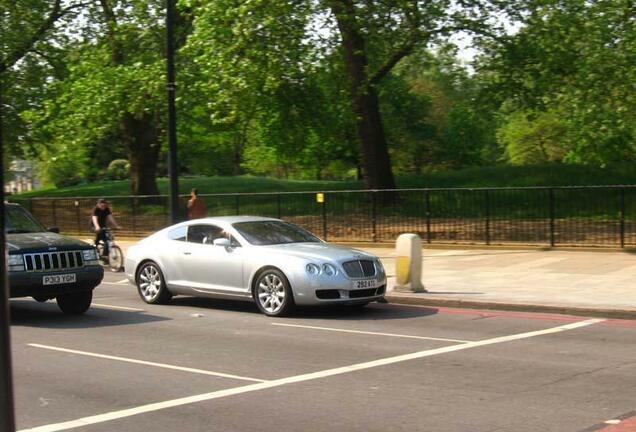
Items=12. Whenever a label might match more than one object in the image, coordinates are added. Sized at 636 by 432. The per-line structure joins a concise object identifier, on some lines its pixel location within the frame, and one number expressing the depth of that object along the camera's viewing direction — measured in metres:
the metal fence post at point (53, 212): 33.73
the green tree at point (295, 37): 23.22
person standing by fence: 22.44
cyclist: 21.28
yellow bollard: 15.09
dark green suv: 12.45
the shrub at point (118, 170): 75.88
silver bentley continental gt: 12.82
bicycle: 21.53
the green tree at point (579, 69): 22.02
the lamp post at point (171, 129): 20.36
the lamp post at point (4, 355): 3.72
